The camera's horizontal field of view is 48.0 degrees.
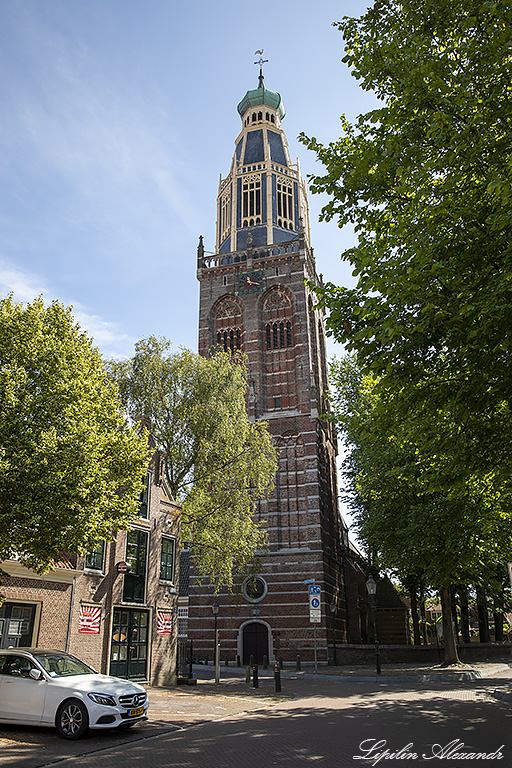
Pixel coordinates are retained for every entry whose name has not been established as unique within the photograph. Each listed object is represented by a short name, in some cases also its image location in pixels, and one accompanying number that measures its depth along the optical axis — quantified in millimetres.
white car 10016
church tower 36406
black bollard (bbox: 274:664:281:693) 17570
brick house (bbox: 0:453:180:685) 16234
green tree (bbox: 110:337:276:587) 23703
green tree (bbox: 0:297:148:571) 11977
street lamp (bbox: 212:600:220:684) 20384
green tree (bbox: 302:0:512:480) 9047
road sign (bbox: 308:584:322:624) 21484
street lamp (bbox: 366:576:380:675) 25578
